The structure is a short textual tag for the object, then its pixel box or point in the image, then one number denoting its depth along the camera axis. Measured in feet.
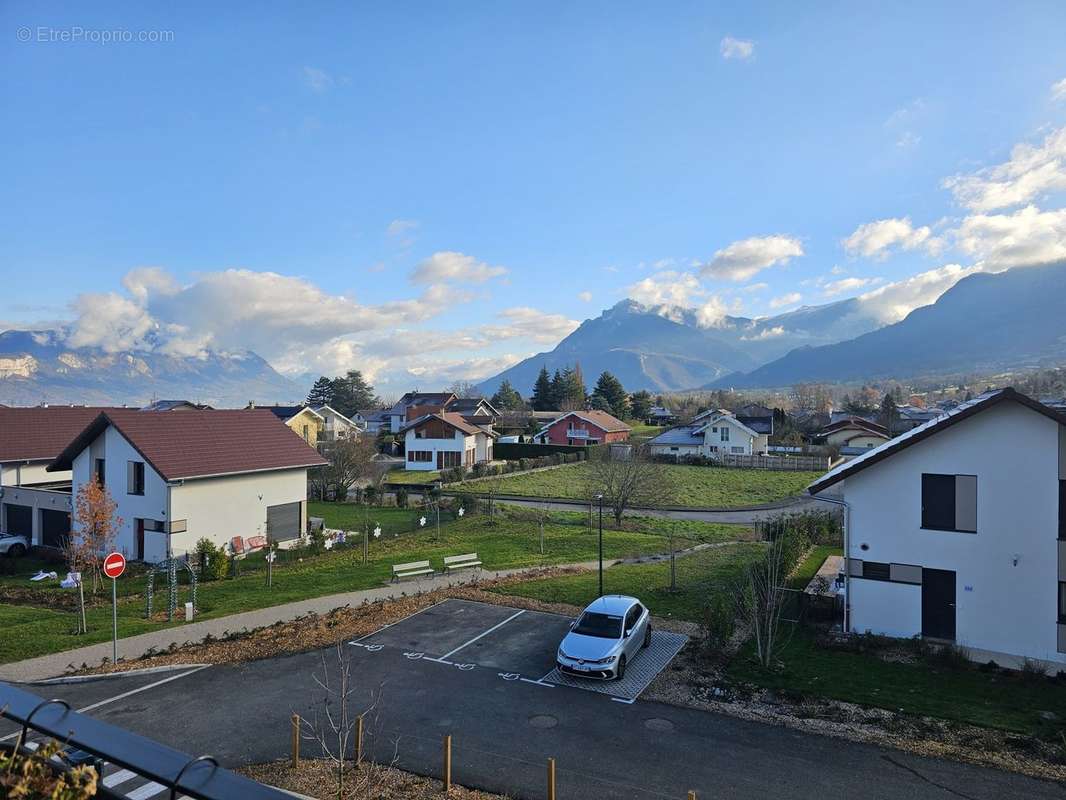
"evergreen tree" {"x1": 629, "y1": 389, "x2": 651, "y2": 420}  391.65
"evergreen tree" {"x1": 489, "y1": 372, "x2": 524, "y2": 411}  418.10
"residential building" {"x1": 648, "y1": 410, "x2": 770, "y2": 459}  247.09
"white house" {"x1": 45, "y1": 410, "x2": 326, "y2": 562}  89.66
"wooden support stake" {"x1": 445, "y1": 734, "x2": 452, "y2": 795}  32.07
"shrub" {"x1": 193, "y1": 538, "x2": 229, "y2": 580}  83.20
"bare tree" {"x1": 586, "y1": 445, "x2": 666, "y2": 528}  127.85
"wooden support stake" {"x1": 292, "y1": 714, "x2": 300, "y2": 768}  34.04
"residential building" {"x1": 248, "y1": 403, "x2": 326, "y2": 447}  230.27
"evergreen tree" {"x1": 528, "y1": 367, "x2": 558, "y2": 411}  387.80
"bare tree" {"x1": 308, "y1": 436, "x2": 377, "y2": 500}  154.92
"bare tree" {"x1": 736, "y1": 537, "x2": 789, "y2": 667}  51.60
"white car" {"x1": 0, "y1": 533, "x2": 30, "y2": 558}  98.12
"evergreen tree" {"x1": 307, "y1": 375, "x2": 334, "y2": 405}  421.71
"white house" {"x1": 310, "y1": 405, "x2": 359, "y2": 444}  281.13
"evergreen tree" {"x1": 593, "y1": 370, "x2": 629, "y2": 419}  372.17
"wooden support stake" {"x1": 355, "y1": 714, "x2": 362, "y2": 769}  30.66
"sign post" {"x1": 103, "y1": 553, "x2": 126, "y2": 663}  50.87
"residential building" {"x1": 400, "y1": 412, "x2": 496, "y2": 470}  221.25
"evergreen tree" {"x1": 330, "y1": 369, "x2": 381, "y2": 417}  409.69
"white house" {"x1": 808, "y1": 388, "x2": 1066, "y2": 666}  54.80
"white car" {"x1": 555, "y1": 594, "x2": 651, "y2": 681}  48.16
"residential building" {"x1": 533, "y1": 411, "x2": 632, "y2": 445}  280.92
